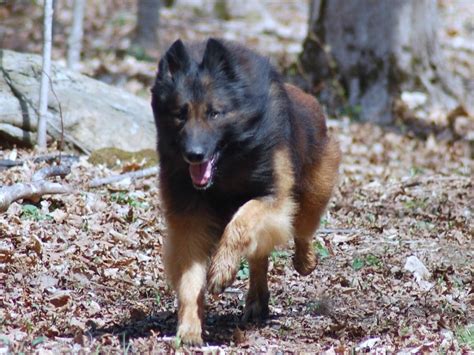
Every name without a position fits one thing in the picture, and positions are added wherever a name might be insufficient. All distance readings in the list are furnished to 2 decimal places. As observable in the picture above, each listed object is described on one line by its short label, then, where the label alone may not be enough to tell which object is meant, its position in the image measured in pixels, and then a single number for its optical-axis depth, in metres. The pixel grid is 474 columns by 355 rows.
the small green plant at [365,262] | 15.97
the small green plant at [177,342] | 11.49
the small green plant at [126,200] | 17.91
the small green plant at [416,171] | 23.55
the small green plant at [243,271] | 15.74
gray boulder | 20.30
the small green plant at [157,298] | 14.20
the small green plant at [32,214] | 16.09
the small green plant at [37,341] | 11.30
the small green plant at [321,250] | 16.61
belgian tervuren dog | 11.66
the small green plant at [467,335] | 11.66
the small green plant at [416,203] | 19.95
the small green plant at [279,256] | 16.39
